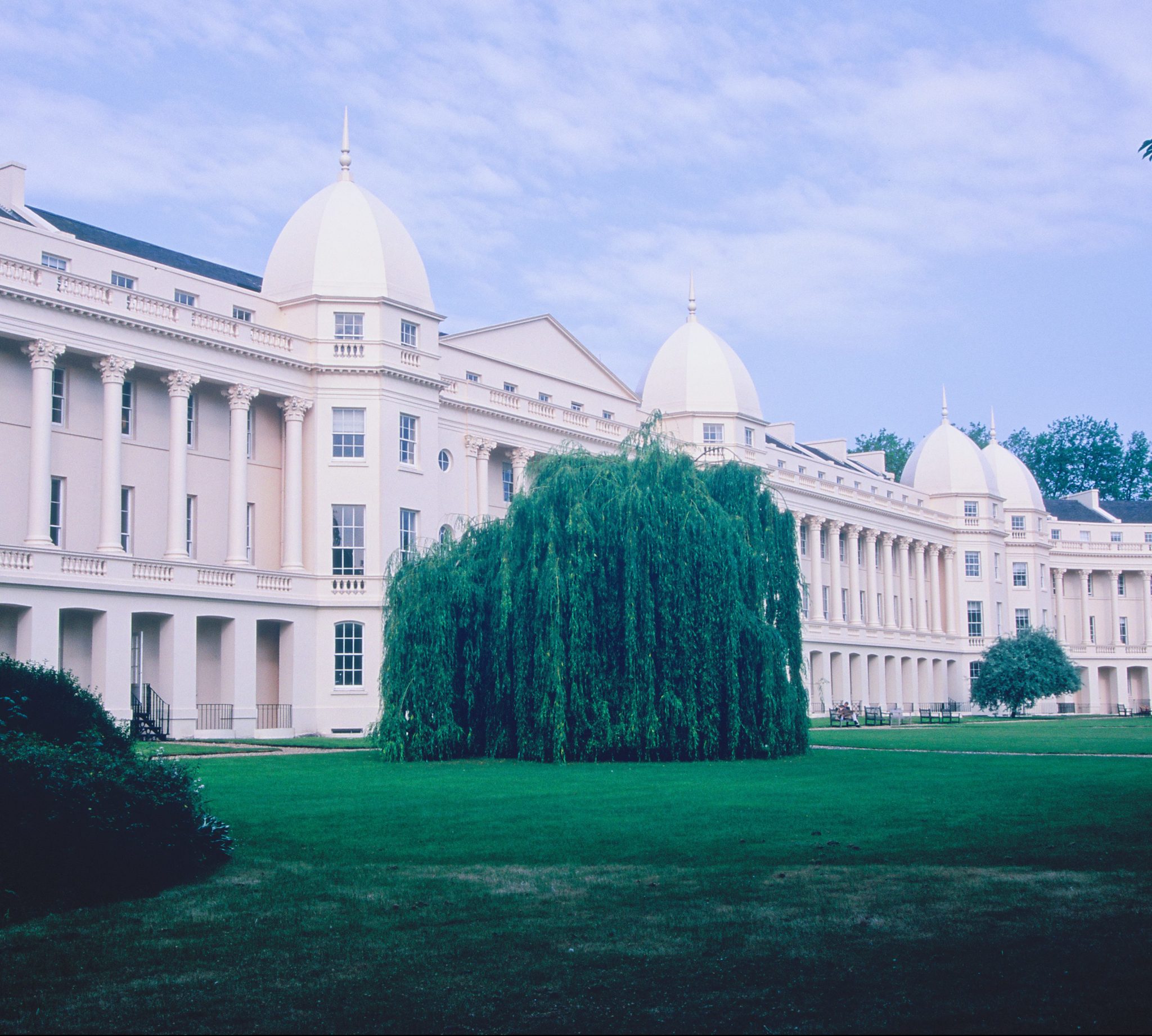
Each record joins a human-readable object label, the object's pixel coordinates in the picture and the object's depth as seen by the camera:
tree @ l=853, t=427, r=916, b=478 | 120.69
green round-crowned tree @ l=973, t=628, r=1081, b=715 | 80.12
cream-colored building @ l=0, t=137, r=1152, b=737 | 40.16
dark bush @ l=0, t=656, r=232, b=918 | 11.55
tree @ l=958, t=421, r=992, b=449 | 123.31
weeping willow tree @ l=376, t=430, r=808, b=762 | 28.98
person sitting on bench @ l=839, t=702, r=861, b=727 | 60.00
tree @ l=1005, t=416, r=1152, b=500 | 124.50
